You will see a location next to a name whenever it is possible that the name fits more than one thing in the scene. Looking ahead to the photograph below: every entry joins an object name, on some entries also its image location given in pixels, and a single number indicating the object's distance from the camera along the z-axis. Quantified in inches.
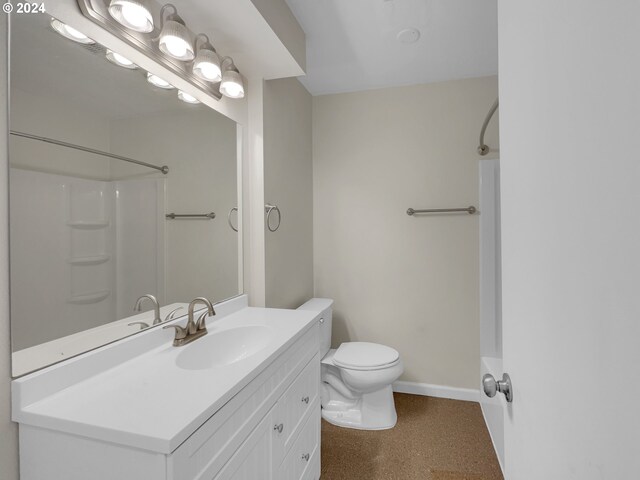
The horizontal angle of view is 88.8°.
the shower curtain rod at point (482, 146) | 84.8
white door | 13.1
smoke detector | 72.3
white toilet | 81.4
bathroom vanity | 28.3
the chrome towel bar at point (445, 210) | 94.1
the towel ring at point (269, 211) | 76.9
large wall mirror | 33.4
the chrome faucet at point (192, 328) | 49.2
